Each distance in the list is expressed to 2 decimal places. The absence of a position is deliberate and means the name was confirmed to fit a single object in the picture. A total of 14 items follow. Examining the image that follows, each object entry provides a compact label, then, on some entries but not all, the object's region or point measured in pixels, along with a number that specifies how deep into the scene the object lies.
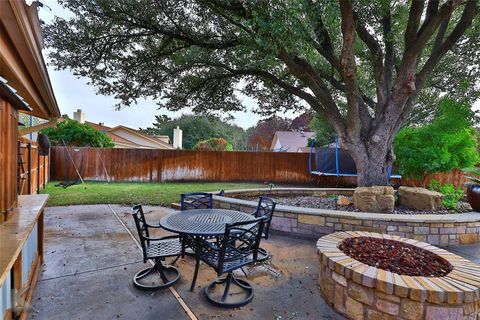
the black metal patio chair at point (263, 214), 3.17
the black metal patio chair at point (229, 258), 2.20
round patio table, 2.43
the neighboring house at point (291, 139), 23.21
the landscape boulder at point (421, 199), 4.55
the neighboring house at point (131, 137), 21.13
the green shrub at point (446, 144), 5.41
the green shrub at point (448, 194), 4.76
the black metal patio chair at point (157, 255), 2.51
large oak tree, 4.37
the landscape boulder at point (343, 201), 5.03
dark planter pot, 4.29
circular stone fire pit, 1.84
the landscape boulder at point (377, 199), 4.41
